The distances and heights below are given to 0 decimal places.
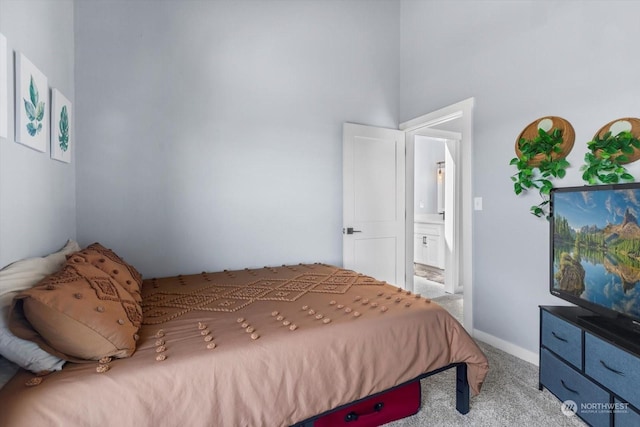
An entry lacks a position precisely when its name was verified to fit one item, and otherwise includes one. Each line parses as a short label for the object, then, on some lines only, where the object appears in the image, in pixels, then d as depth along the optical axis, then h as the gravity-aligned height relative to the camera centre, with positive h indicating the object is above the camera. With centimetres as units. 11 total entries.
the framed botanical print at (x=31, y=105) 151 +52
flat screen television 156 -23
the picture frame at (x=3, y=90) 134 +50
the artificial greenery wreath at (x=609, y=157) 184 +31
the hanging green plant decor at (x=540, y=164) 224 +32
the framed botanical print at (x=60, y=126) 196 +53
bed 107 -59
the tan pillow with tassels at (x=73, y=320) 106 -39
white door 348 +8
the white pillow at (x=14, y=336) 107 -40
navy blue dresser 142 -80
